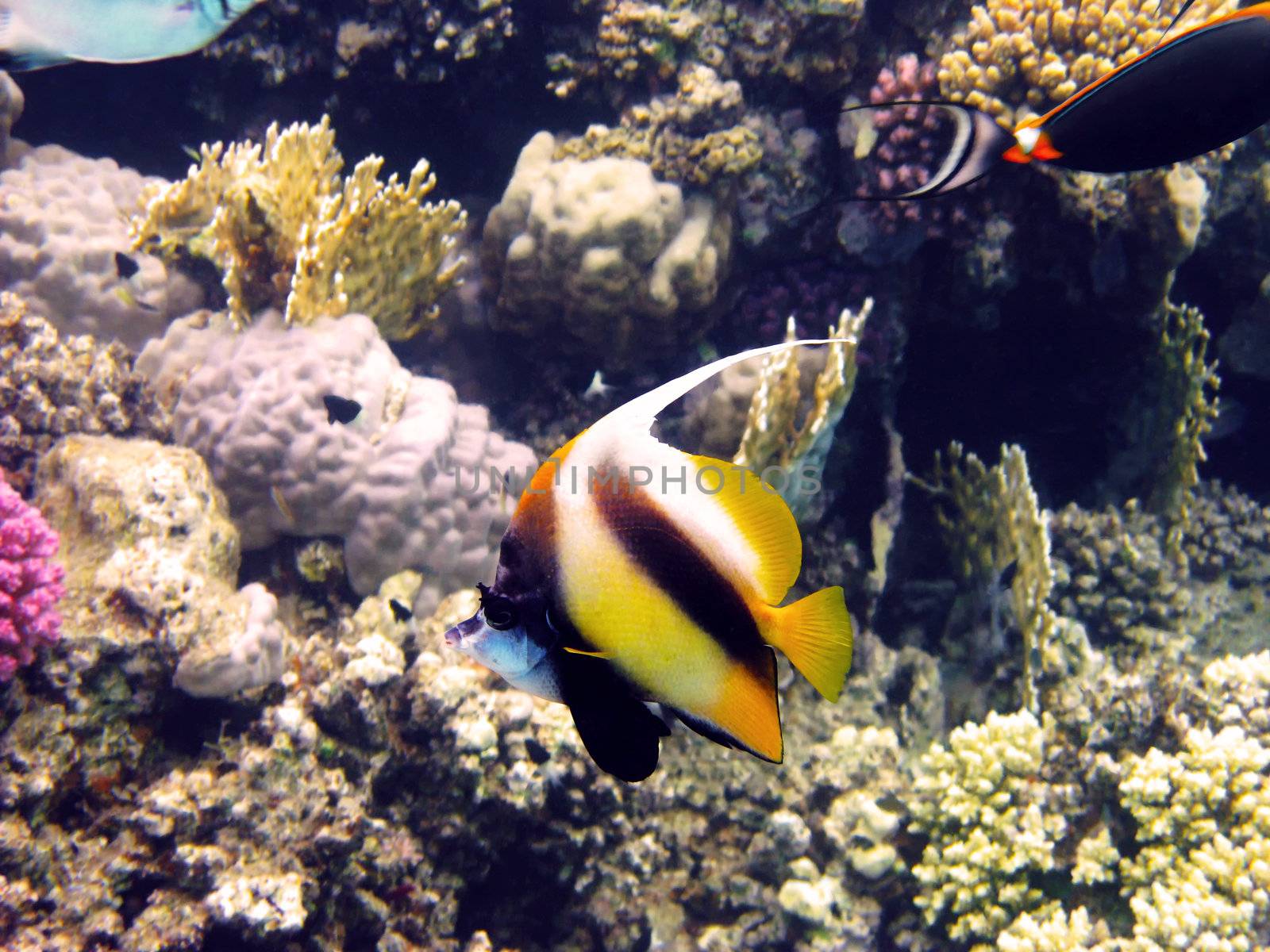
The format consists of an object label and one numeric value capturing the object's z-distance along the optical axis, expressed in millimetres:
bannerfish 1143
